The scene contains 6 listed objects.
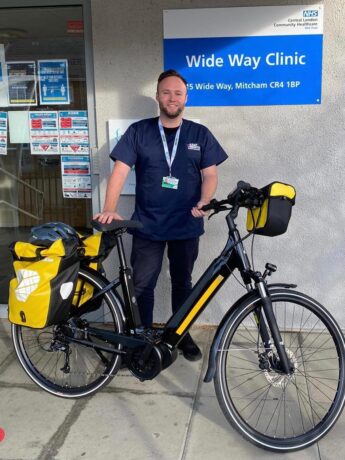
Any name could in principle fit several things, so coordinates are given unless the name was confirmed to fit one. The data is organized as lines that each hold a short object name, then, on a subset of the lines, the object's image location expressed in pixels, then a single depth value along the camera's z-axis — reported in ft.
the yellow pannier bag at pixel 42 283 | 9.52
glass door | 13.67
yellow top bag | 8.73
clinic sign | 12.72
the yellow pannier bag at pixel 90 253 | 10.52
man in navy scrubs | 11.24
